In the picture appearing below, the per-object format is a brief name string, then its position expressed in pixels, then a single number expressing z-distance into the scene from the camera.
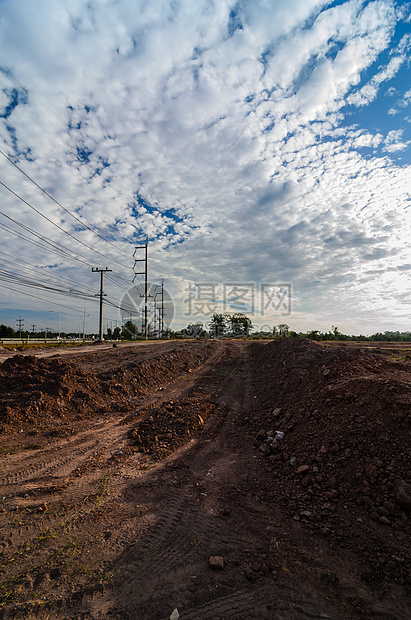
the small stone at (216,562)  2.73
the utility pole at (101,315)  36.69
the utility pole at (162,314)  75.26
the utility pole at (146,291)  43.44
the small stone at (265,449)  5.23
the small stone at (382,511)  3.24
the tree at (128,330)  83.26
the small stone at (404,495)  3.21
